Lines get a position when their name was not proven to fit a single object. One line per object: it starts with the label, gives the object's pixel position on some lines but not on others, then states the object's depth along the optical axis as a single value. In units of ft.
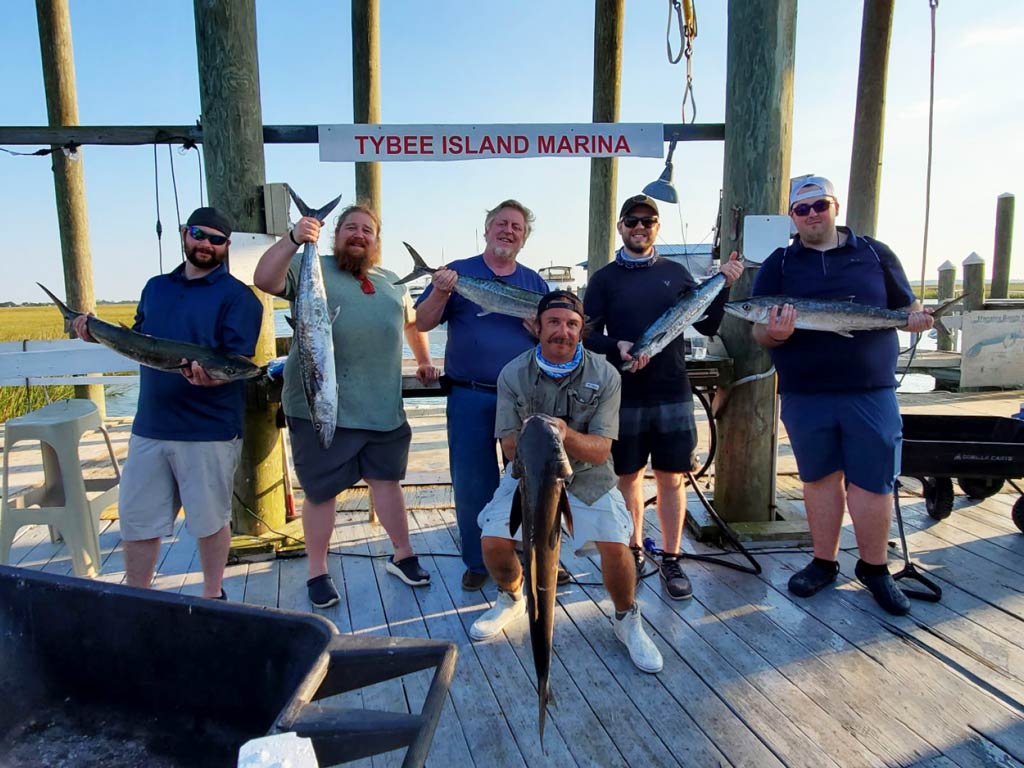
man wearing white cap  11.46
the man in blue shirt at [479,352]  12.05
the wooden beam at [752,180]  13.58
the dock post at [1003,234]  46.85
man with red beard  11.44
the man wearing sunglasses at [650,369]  11.90
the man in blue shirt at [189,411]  10.45
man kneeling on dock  9.88
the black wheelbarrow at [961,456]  12.48
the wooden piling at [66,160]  24.11
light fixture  15.96
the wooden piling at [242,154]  13.00
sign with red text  14.29
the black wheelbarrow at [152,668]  4.61
